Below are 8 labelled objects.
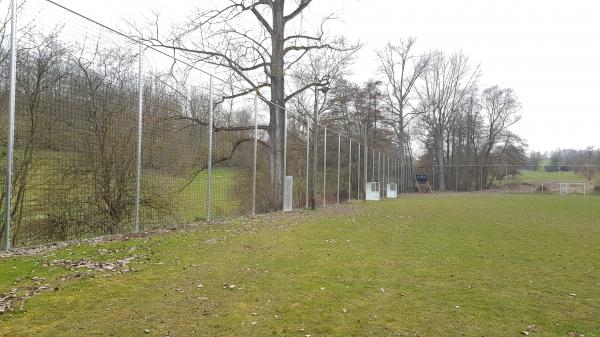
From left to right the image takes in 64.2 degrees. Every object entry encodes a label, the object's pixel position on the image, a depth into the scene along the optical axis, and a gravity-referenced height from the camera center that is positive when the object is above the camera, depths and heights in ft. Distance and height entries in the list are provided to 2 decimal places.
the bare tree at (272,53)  57.82 +15.86
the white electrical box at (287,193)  52.75 -2.04
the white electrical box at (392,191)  113.60 -3.81
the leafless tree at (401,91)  157.17 +28.41
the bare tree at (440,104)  167.43 +24.93
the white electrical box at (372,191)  92.17 -3.14
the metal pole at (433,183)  165.17 -2.72
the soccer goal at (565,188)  133.03 -3.55
